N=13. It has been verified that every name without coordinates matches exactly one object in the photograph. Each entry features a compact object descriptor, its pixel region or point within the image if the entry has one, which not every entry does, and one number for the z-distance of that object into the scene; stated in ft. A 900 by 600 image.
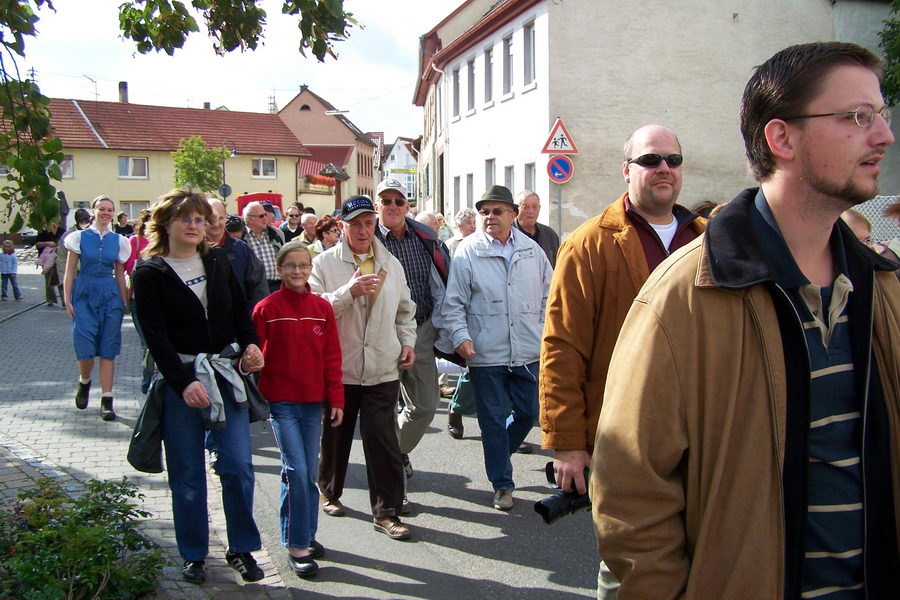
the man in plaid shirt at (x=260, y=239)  31.58
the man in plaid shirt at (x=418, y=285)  20.57
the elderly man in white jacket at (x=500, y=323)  19.58
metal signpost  48.65
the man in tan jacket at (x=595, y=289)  11.04
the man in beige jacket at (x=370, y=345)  17.87
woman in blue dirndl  28.04
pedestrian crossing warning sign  48.52
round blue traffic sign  50.47
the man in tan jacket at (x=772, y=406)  6.18
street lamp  151.69
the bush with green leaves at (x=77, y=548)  12.04
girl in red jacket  16.02
